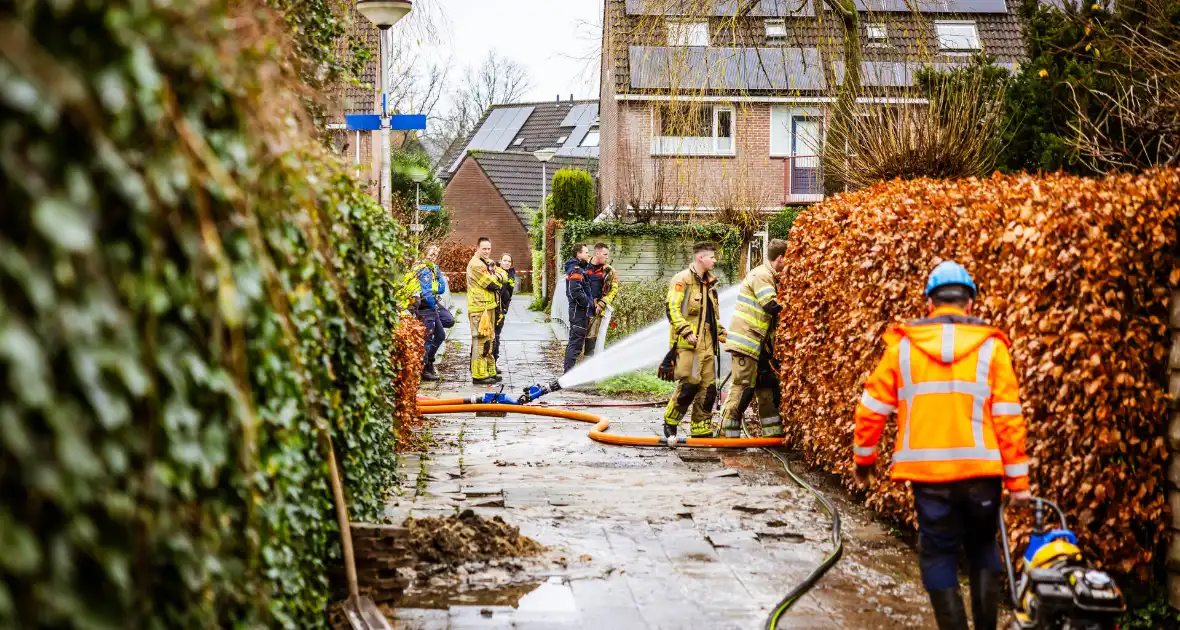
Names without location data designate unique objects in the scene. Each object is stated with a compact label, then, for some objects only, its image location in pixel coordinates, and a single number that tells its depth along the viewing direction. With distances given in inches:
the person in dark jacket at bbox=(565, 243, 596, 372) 695.1
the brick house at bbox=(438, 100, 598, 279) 1941.4
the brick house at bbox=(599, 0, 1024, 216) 1135.6
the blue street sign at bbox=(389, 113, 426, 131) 521.0
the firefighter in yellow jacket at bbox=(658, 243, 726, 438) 462.6
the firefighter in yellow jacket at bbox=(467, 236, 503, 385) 664.4
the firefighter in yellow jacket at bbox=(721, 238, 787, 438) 451.8
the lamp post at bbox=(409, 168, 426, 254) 1244.2
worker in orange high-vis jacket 209.3
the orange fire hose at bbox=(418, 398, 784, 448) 456.1
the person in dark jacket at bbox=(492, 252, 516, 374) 685.9
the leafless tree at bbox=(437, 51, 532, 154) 2593.5
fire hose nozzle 554.3
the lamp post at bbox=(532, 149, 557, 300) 1249.4
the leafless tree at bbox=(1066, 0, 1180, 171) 440.1
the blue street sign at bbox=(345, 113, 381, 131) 511.5
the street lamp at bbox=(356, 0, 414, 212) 475.5
